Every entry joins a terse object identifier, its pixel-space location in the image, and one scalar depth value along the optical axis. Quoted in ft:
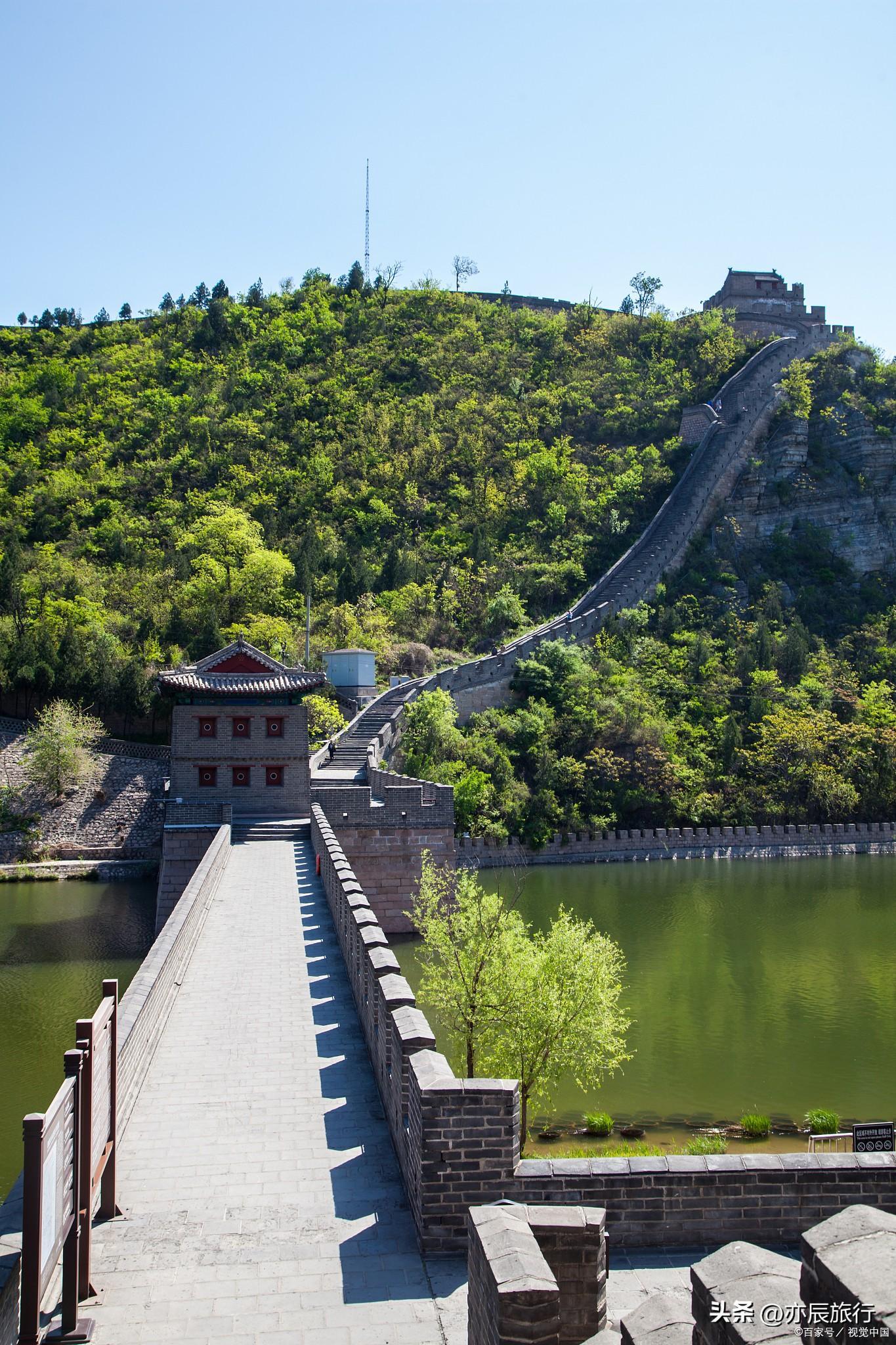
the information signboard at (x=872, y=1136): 40.88
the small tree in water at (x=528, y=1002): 51.08
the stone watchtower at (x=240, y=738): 102.83
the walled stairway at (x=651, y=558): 126.21
